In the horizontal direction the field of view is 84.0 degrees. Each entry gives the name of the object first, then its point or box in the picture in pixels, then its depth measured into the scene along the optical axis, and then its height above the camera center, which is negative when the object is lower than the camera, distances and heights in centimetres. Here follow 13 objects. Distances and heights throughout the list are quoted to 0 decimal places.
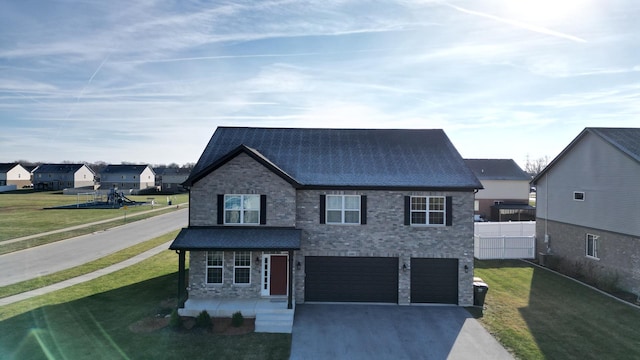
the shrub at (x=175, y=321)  1390 -544
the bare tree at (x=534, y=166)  15219 +930
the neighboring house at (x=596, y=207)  1827 -111
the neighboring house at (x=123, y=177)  9894 +137
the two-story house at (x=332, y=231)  1630 -217
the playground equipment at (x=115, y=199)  6056 -294
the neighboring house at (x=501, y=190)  4325 -37
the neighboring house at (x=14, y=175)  10619 +163
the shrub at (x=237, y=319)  1416 -544
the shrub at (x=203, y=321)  1406 -546
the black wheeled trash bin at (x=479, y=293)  1664 -498
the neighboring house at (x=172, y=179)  9844 +88
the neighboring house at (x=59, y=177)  10188 +132
